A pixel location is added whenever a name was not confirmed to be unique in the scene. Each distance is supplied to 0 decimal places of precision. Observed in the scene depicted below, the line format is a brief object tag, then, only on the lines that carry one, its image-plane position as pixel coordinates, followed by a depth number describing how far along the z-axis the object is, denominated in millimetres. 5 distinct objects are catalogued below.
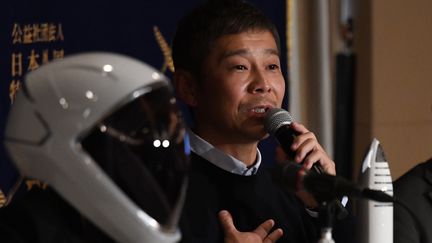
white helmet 4254
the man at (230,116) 4671
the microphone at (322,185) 4265
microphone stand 4321
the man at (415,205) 4821
